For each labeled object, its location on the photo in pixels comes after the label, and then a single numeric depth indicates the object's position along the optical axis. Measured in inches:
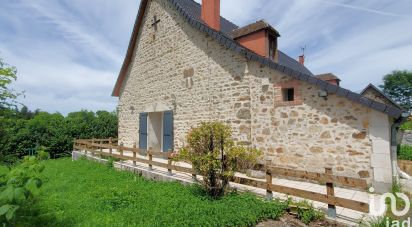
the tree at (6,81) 147.0
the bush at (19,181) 87.1
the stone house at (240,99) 230.9
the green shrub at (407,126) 595.7
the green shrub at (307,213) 175.3
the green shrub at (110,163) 374.6
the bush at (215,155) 214.2
